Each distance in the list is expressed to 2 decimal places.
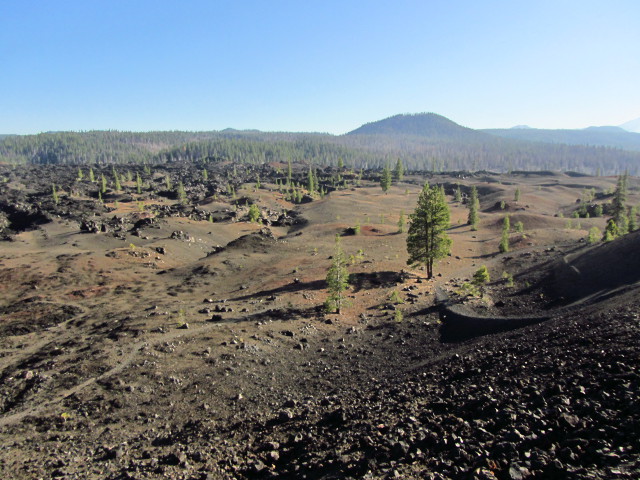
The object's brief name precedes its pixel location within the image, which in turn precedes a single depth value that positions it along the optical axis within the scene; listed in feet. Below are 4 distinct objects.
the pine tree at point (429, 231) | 154.71
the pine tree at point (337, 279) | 123.24
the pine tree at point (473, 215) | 306.55
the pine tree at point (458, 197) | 491.39
